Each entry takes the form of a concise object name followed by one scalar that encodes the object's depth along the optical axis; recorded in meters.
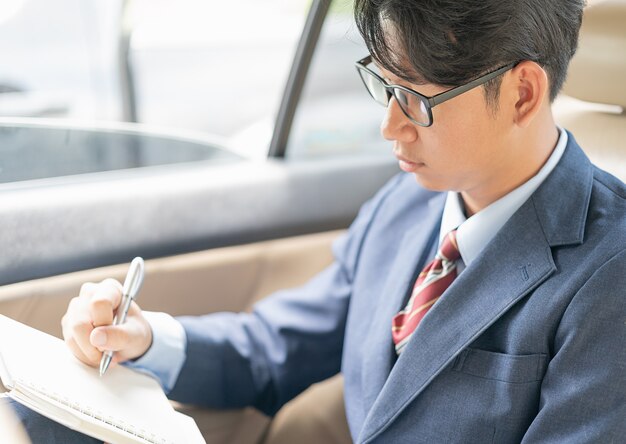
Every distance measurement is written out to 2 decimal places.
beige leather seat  1.32
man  1.07
